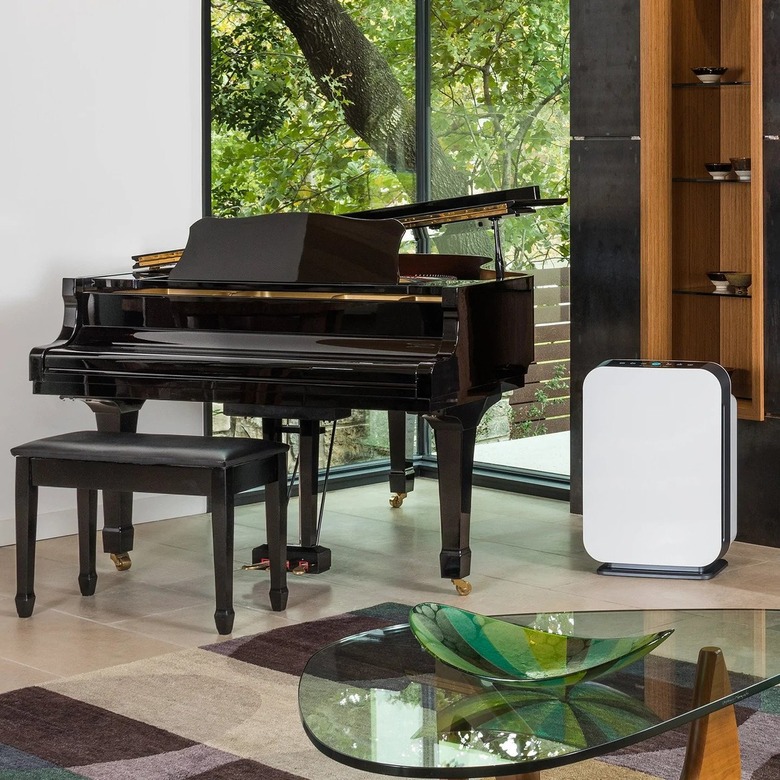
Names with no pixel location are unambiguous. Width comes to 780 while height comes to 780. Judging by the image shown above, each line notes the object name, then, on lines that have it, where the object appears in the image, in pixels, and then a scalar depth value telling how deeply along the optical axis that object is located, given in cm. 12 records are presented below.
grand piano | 755
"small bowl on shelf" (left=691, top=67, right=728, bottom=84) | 892
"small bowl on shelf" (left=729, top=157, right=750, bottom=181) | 880
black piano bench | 697
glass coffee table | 362
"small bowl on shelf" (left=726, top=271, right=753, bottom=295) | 883
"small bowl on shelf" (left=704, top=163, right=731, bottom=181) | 894
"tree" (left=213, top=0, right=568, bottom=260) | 1022
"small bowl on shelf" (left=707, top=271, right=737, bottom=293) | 899
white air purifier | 791
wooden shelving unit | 890
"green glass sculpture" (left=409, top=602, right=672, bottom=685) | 413
